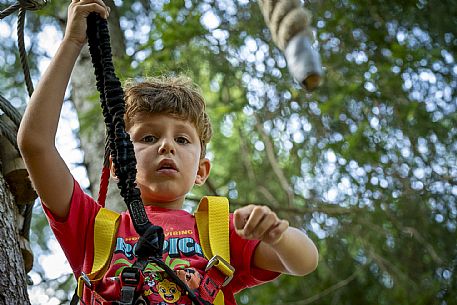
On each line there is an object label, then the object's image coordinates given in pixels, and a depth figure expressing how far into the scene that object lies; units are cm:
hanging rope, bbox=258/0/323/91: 101
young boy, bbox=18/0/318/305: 132
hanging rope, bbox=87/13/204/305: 127
